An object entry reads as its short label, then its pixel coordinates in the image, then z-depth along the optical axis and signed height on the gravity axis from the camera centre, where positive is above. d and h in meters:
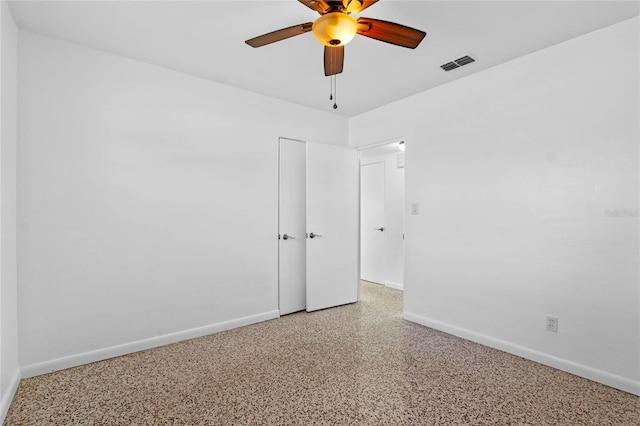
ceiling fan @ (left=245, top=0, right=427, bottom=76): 1.66 +1.02
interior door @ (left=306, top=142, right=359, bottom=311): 3.99 -0.21
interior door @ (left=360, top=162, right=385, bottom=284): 5.54 -0.24
